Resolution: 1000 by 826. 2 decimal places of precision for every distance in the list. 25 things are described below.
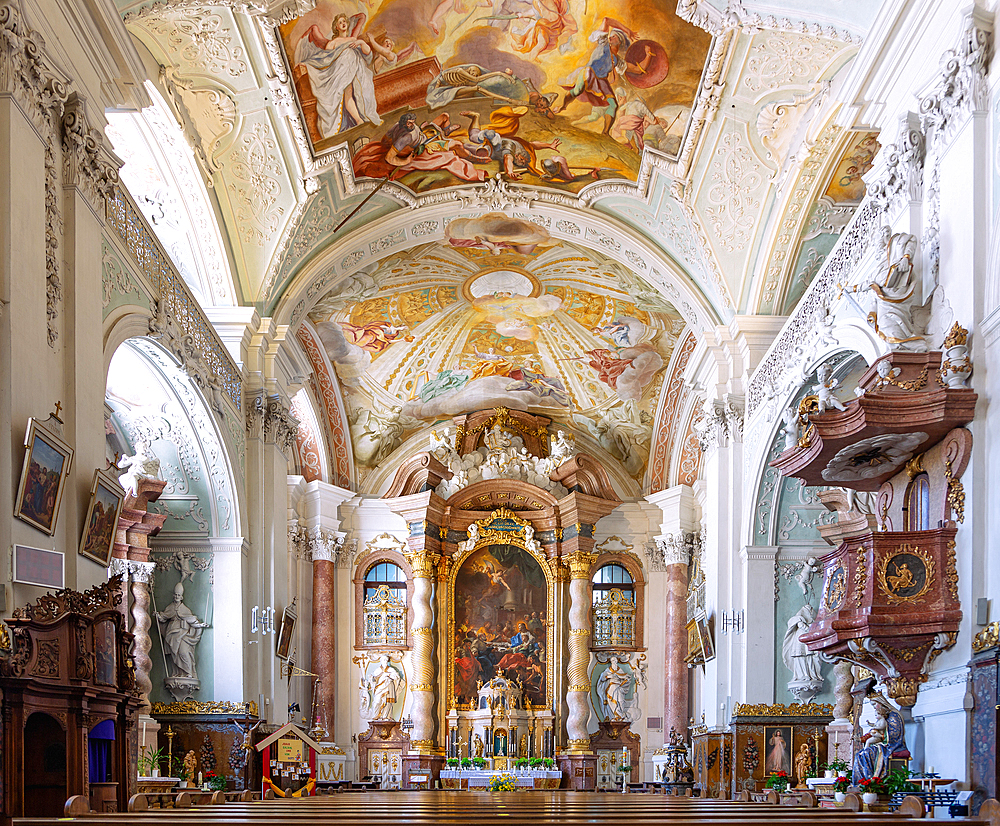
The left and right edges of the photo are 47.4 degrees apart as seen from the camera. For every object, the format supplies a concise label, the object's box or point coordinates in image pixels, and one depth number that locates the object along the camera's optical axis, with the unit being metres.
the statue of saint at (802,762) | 15.62
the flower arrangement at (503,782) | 22.05
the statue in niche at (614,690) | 25.23
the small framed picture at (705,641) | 18.64
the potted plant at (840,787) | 10.61
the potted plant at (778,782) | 14.35
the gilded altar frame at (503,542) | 25.78
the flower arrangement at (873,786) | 9.08
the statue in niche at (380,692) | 25.28
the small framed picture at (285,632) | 18.86
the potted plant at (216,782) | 15.66
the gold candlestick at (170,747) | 15.72
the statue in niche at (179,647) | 16.59
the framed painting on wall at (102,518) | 9.97
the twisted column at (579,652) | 24.44
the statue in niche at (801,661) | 16.31
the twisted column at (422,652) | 24.19
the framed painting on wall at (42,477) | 8.60
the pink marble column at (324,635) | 24.67
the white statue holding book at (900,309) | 9.78
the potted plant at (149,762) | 15.05
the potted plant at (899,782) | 8.82
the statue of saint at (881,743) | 9.56
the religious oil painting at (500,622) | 25.38
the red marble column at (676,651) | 24.00
